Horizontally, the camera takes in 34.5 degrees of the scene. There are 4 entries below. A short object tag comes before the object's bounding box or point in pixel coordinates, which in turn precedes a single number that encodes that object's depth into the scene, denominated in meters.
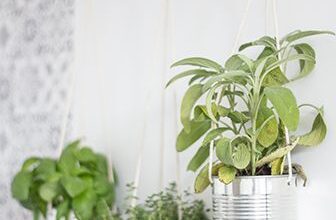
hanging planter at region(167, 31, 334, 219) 1.04
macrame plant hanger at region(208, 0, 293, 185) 1.07
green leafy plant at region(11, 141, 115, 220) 1.38
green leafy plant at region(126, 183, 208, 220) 1.28
